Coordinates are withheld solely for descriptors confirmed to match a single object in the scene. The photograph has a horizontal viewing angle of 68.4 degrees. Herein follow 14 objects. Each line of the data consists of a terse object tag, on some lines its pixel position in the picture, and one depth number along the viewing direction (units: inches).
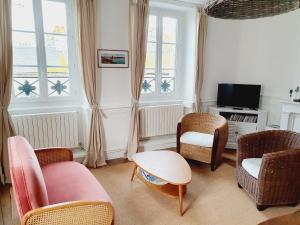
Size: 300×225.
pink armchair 53.3
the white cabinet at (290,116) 133.1
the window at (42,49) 114.3
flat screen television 154.9
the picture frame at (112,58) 125.7
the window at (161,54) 150.4
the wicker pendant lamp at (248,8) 57.1
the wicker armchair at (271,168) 85.1
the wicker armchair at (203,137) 123.2
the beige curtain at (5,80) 99.4
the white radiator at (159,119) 147.3
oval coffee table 86.7
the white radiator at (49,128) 114.2
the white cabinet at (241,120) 150.3
